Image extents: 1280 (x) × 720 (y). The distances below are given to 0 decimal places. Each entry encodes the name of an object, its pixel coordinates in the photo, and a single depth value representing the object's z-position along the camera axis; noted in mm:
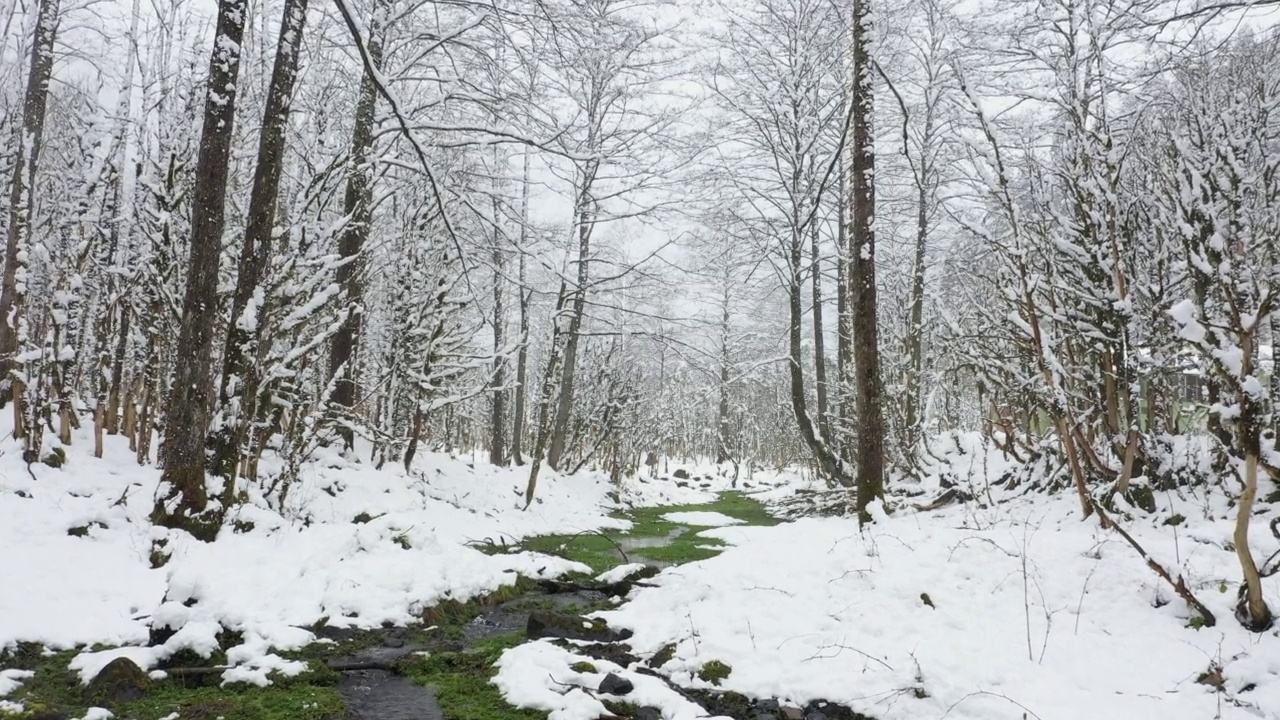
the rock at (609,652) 5031
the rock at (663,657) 4953
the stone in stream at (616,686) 4363
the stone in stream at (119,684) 3891
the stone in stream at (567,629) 5590
